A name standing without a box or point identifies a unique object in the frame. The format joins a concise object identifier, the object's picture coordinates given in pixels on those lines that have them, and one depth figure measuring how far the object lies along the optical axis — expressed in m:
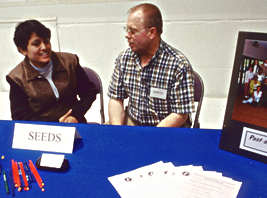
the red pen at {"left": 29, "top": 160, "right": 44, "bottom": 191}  0.90
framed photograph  0.86
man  1.52
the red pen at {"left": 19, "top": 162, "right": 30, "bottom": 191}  0.89
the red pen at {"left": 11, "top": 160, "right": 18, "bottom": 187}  0.91
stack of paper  0.85
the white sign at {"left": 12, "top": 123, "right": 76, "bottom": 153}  1.07
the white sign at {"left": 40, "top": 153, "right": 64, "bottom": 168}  0.98
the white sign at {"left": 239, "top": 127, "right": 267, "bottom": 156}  0.94
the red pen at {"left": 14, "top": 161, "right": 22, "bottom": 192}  0.89
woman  1.54
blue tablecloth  0.88
